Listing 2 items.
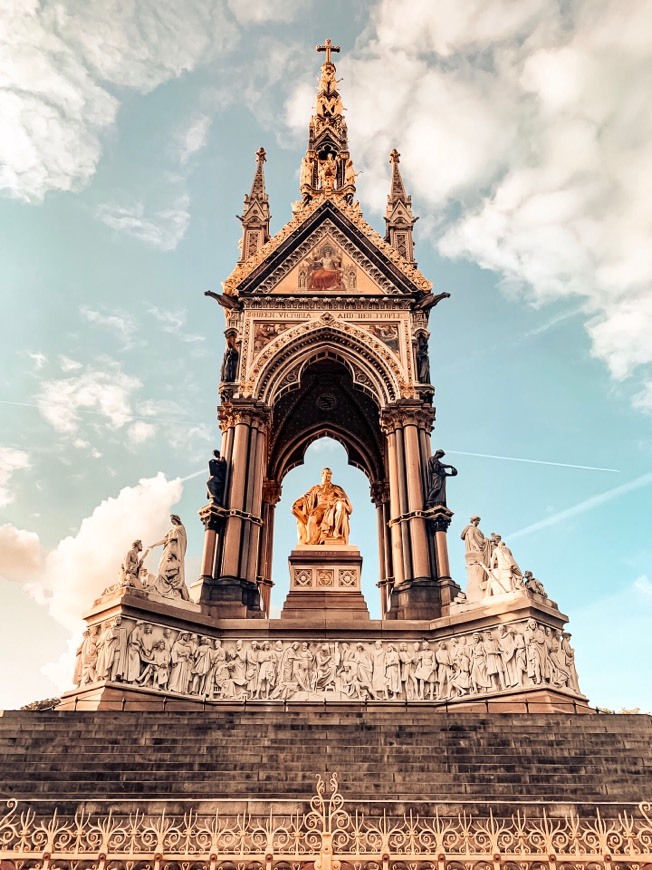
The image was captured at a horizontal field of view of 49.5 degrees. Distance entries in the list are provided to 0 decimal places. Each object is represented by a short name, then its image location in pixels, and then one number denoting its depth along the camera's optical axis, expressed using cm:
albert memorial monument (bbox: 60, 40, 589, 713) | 1579
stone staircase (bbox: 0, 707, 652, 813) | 976
